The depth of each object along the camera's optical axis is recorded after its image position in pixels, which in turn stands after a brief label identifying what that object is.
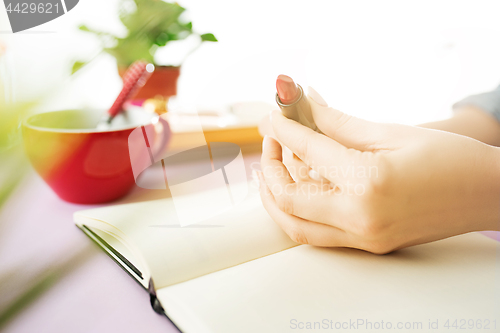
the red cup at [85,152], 0.40
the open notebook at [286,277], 0.25
